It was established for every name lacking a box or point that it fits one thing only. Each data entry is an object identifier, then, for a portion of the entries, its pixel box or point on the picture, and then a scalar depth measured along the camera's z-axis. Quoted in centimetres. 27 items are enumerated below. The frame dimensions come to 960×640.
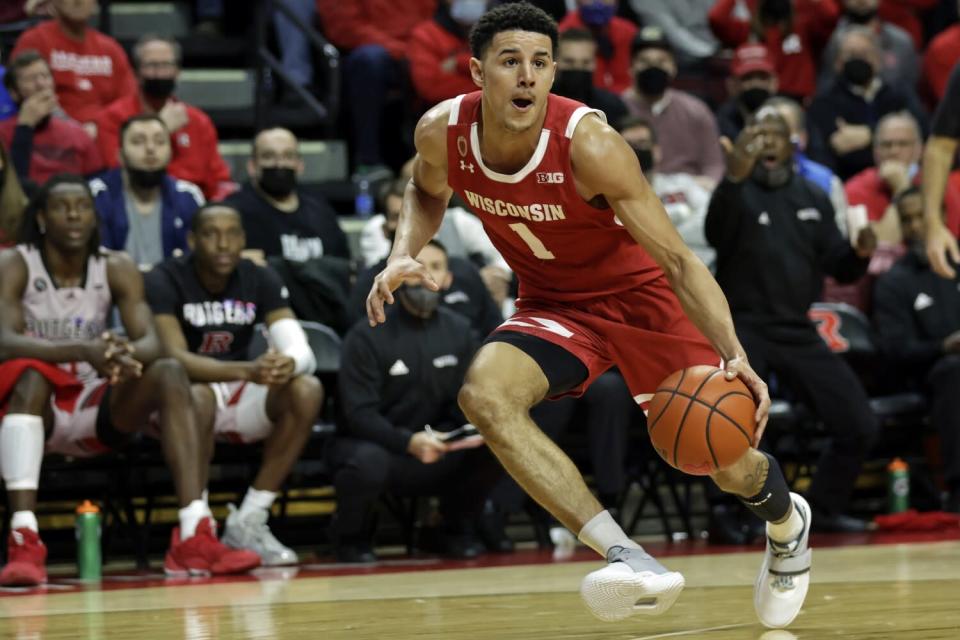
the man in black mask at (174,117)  1758
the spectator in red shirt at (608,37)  2077
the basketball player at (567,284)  852
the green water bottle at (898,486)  1652
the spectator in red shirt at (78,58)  1798
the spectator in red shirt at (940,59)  2262
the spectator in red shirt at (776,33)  2250
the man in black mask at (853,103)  2069
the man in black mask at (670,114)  1928
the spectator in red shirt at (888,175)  1864
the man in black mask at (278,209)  1656
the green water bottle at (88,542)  1362
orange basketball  852
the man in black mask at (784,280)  1560
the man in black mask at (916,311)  1695
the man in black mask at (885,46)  2239
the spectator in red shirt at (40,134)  1622
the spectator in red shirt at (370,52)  2006
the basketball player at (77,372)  1335
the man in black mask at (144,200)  1590
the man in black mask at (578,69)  1787
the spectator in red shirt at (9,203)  1473
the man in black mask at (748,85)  1987
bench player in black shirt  1427
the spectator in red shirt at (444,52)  1972
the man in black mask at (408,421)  1432
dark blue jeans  2003
